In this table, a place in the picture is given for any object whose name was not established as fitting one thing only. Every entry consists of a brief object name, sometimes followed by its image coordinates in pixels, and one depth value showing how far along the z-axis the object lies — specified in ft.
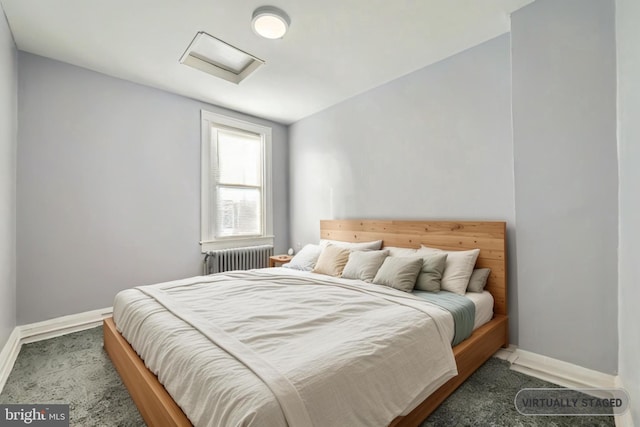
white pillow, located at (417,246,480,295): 7.32
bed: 4.39
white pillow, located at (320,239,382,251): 10.00
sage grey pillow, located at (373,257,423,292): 7.38
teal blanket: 6.02
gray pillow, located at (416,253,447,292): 7.39
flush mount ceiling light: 6.68
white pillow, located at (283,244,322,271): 10.52
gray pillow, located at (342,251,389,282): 8.39
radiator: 12.01
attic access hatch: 8.12
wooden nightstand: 12.58
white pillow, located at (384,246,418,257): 8.81
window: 12.26
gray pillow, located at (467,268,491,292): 7.46
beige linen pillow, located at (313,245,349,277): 9.42
